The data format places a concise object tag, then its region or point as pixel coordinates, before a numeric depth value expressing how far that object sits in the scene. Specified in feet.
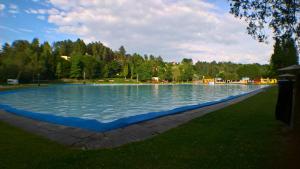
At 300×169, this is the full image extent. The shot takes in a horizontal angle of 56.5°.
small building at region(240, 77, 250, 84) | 323.96
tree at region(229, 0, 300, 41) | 24.17
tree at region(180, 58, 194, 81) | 344.69
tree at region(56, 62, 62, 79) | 256.68
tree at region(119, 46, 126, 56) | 418.47
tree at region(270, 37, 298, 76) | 118.43
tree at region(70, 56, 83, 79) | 272.10
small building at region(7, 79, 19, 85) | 176.45
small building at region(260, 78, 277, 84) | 285.43
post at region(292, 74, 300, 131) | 23.95
